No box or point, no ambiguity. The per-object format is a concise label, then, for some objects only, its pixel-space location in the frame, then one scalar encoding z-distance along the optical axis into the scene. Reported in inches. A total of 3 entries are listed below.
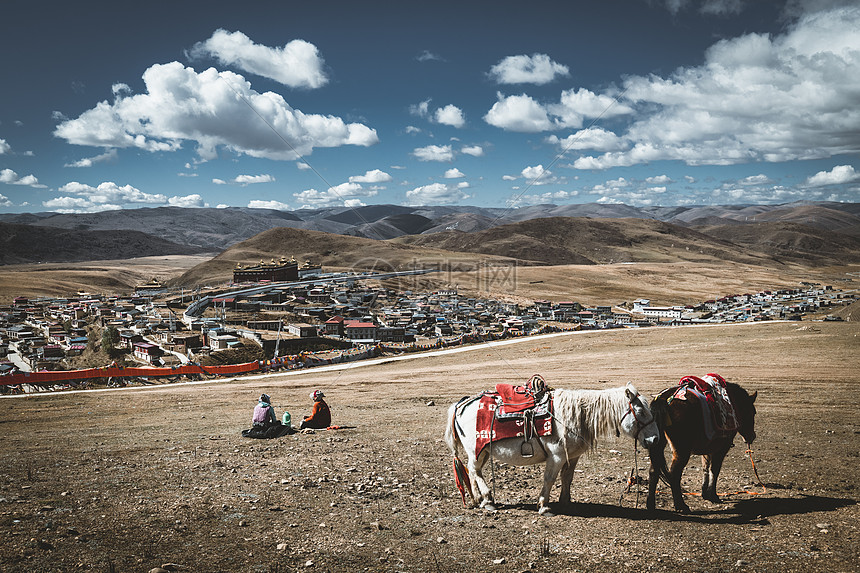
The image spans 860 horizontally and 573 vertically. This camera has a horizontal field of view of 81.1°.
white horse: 323.3
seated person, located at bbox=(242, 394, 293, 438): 553.9
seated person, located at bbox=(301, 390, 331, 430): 591.5
